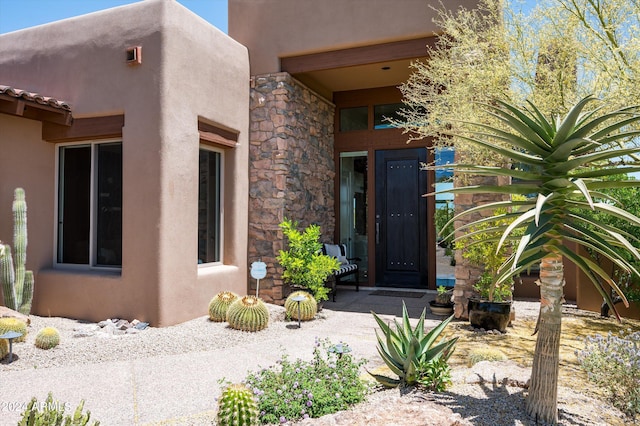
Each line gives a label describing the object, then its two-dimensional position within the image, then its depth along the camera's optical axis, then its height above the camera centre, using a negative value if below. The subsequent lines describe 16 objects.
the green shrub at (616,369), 2.94 -1.01
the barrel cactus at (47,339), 4.92 -1.25
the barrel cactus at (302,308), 6.48 -1.20
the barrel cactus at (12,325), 4.69 -1.06
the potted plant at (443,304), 6.81 -1.20
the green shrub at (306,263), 6.99 -0.59
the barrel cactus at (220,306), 6.18 -1.12
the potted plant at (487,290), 5.78 -0.87
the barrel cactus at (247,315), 5.79 -1.17
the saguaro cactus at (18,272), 5.86 -0.62
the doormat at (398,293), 8.48 -1.31
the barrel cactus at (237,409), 2.69 -1.11
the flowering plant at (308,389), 2.90 -1.13
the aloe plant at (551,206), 2.43 +0.11
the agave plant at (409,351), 3.15 -0.91
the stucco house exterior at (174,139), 6.05 +1.30
